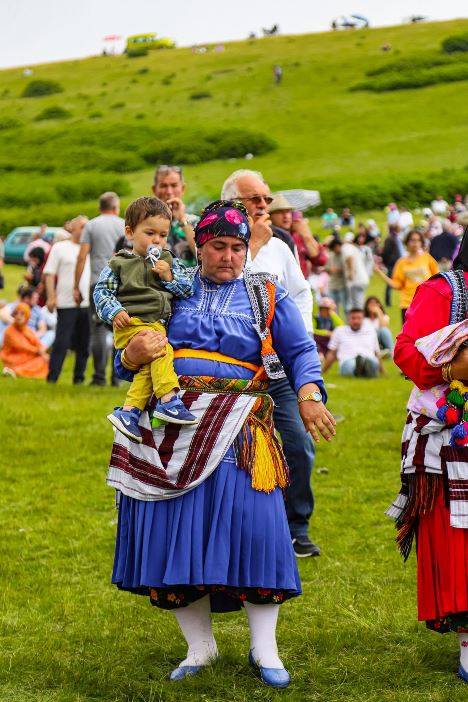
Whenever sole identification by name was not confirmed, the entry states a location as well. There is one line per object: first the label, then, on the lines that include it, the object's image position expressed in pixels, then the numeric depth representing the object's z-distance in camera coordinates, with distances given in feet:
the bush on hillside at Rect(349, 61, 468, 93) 249.34
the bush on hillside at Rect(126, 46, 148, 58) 334.93
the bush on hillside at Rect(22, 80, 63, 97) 287.28
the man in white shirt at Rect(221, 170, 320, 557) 22.56
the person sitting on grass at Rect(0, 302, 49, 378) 55.11
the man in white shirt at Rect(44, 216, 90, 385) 45.73
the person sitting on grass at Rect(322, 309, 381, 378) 56.03
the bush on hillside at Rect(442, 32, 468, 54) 267.39
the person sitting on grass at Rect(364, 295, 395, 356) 62.64
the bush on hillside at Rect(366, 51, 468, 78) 259.19
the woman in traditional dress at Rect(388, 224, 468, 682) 16.88
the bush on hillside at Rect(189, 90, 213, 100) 258.16
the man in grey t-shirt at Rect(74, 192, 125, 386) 42.32
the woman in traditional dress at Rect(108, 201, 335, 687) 16.66
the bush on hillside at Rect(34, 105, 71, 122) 254.27
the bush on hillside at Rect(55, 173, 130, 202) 185.47
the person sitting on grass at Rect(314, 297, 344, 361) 58.13
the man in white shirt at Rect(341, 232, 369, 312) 70.54
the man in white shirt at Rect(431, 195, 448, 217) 151.43
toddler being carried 16.97
